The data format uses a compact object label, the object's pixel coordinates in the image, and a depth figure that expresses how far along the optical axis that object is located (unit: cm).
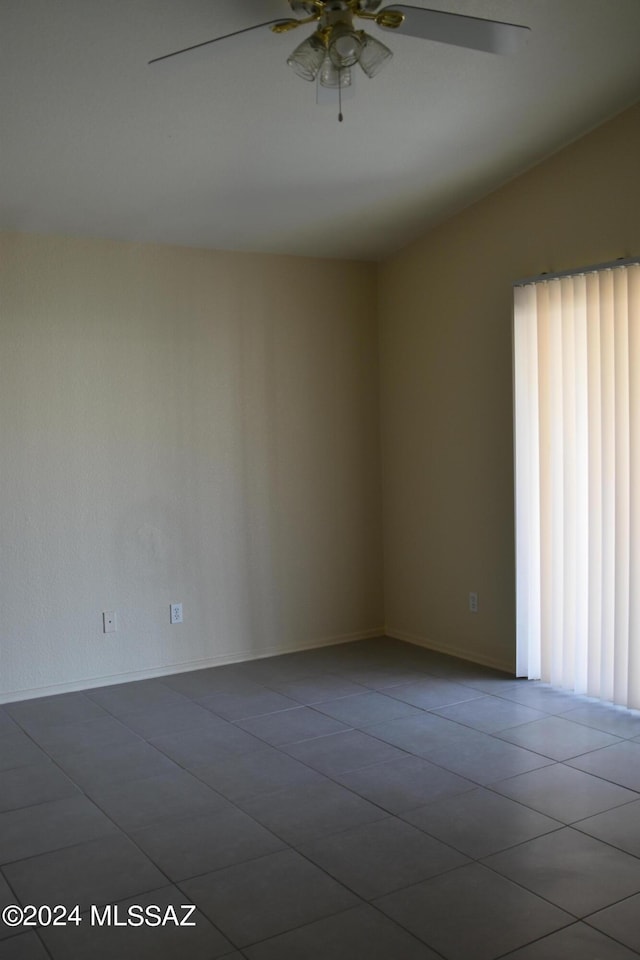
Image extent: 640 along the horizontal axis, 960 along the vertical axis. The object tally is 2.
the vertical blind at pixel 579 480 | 409
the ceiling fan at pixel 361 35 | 257
